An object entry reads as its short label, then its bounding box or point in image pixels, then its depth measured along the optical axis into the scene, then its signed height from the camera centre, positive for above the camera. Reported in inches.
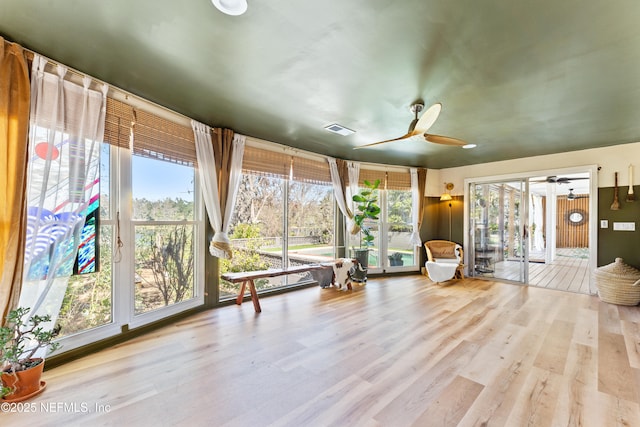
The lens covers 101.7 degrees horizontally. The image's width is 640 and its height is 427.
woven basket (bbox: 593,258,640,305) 146.0 -39.7
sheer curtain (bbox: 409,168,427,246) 228.4 +11.8
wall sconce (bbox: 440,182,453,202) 232.4 +18.7
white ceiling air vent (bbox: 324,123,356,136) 132.2 +44.1
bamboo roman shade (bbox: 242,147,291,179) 149.6 +30.6
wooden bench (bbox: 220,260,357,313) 134.9 -34.5
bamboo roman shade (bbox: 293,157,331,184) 175.3 +29.7
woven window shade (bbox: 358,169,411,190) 214.1 +29.7
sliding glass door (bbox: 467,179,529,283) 202.4 -13.5
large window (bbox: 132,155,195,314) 110.8 -9.0
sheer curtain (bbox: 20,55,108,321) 75.1 +9.4
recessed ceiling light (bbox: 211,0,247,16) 56.8 +46.1
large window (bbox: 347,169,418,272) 221.1 -10.4
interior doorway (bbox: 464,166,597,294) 185.3 -16.2
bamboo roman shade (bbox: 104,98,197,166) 97.3 +32.8
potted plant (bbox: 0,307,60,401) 66.3 -38.5
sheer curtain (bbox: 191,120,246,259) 128.7 +18.7
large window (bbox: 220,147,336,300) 155.9 -3.3
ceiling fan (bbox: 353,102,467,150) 89.5 +33.6
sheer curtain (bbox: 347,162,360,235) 201.0 +24.0
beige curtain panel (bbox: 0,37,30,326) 69.5 +12.8
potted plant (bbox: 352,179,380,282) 195.5 -4.4
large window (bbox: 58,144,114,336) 91.3 -27.9
